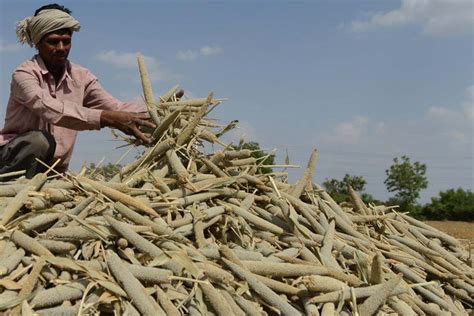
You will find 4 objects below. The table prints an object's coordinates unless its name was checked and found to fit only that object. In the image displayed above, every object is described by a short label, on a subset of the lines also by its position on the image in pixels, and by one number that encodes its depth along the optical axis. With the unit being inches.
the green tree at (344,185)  834.2
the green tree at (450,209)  898.1
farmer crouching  163.3
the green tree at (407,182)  984.9
